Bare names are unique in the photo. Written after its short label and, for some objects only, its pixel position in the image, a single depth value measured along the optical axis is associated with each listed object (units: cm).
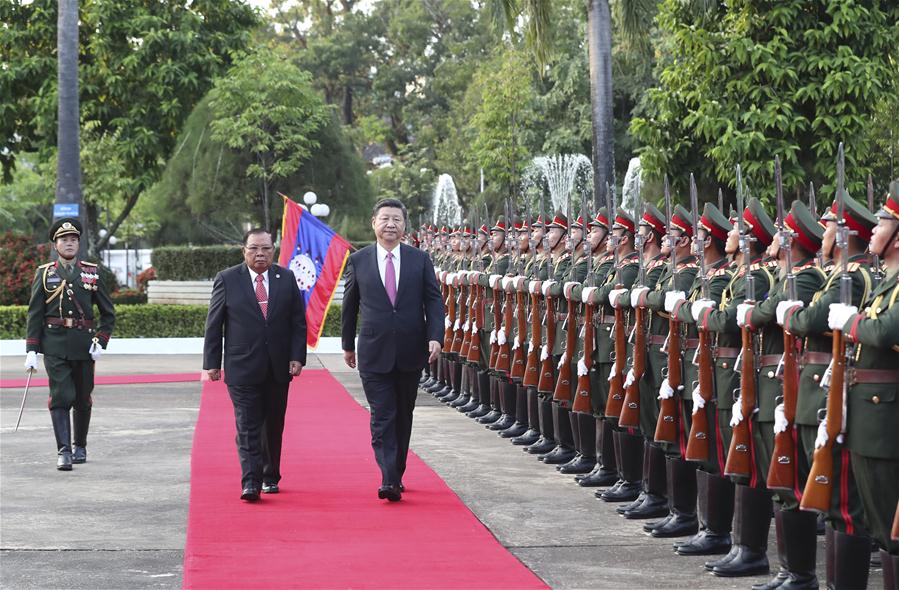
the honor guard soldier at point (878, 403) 552
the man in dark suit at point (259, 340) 891
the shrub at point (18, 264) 2539
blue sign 2170
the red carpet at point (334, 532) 668
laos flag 1761
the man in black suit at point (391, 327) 876
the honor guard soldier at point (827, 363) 578
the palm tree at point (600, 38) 1845
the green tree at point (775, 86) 1608
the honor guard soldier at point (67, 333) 1054
